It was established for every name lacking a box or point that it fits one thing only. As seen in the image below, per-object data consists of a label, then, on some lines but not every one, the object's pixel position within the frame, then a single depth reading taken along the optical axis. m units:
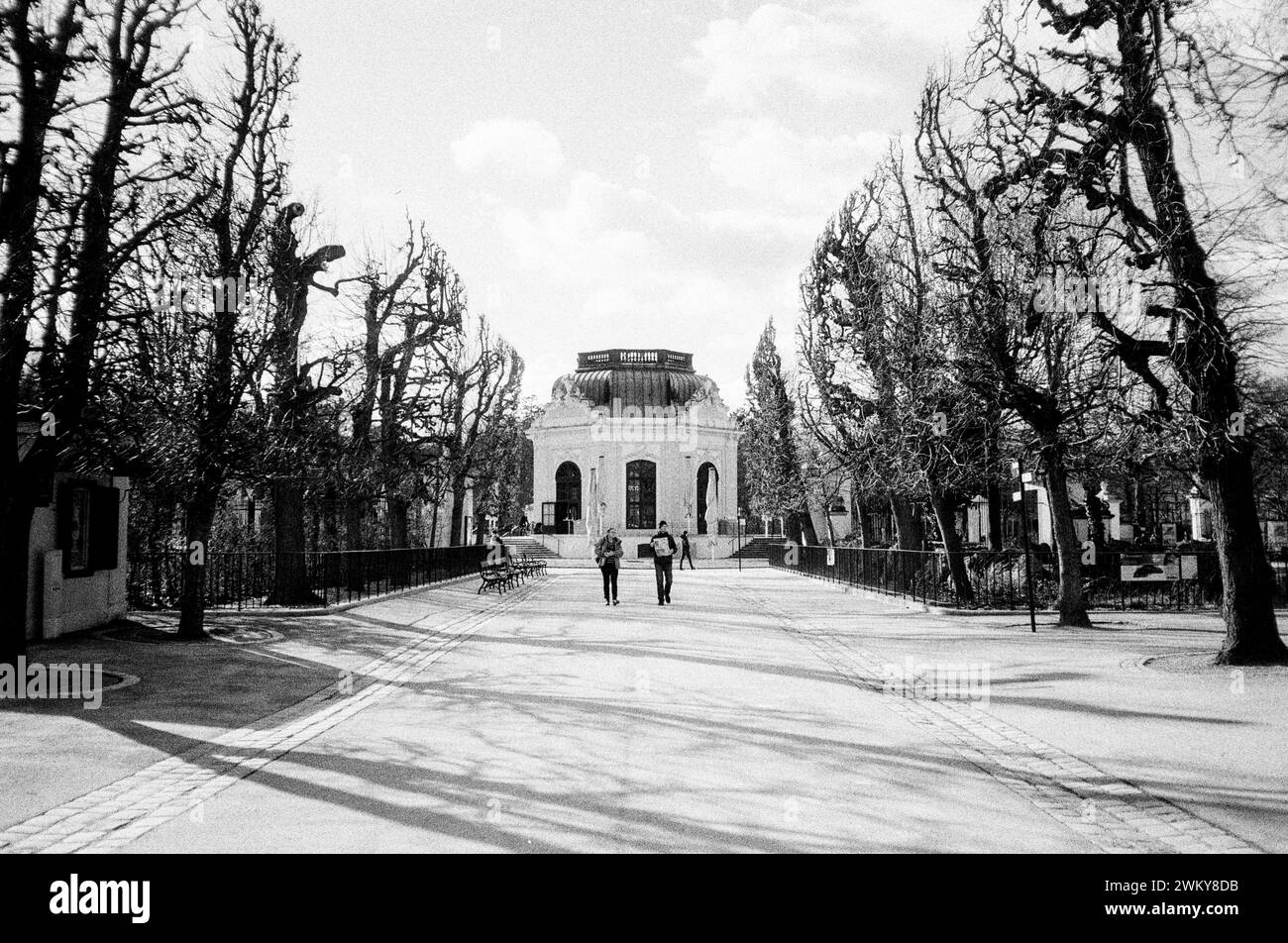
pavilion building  71.38
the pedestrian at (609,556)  23.55
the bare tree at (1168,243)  12.23
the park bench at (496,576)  28.89
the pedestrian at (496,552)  29.92
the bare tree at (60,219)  10.85
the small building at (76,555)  15.04
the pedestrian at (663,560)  23.73
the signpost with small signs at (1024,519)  16.80
